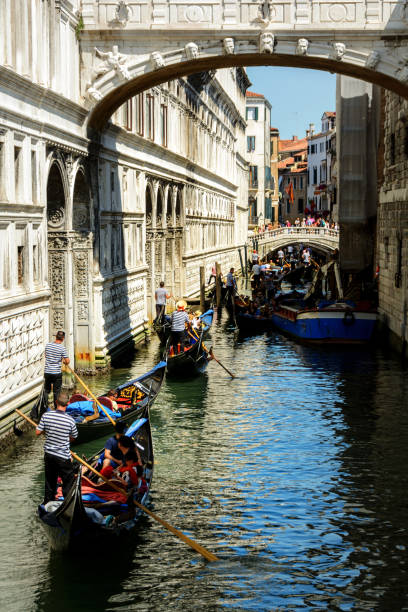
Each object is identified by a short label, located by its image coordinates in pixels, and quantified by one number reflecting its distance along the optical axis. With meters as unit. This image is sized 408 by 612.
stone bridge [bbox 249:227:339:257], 55.69
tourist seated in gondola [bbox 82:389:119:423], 13.56
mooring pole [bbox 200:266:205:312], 31.42
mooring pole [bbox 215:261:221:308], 34.78
